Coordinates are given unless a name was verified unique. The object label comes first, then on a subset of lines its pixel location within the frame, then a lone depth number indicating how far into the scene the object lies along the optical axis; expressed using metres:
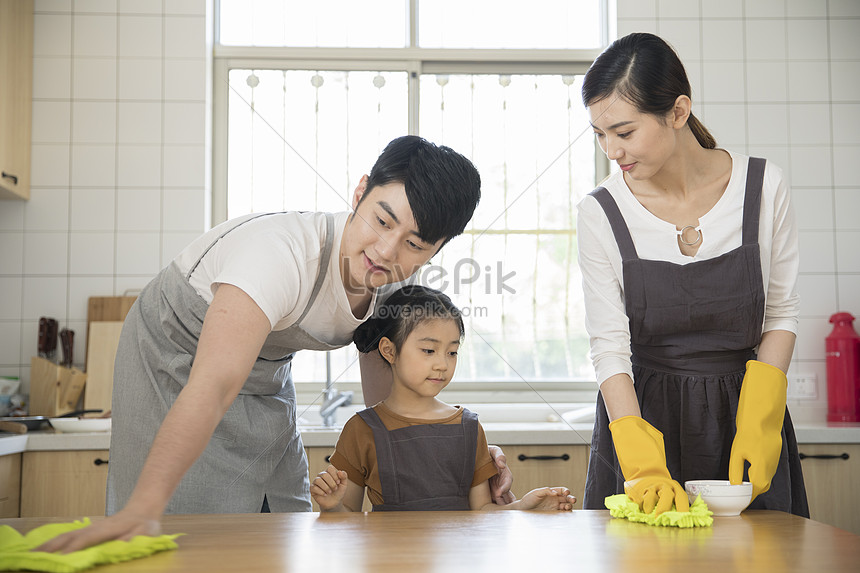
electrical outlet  2.37
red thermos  2.26
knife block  2.20
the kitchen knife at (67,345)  2.27
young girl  1.25
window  2.53
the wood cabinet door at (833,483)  1.93
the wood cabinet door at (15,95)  2.21
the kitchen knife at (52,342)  2.26
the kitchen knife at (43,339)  2.25
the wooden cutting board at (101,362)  2.22
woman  1.09
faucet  1.98
